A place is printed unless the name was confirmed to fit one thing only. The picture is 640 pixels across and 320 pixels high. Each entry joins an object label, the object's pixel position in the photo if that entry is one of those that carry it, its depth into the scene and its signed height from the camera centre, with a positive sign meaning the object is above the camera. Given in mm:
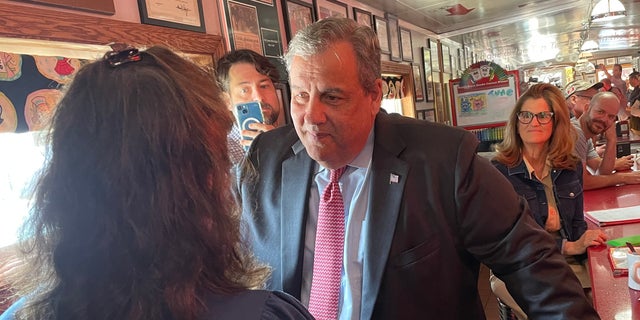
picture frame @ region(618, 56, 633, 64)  15218 +966
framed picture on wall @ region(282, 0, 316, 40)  3213 +886
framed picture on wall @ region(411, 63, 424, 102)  5332 +389
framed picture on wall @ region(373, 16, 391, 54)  4572 +932
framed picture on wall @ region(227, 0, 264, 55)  2637 +696
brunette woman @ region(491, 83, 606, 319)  2164 -319
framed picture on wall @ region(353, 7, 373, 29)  4230 +1037
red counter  1282 -638
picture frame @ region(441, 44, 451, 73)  6614 +802
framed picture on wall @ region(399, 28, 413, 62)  5124 +855
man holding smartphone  1995 +276
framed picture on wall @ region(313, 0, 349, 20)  3666 +1028
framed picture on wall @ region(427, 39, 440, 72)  6047 +811
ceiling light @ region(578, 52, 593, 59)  12798 +1137
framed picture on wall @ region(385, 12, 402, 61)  4812 +904
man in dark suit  1075 -243
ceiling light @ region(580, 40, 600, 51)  8925 +953
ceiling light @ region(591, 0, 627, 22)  4707 +857
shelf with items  5115 -341
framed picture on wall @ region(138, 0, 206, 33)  2072 +669
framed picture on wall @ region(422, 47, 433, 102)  5719 +530
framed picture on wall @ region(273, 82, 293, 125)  3027 +247
